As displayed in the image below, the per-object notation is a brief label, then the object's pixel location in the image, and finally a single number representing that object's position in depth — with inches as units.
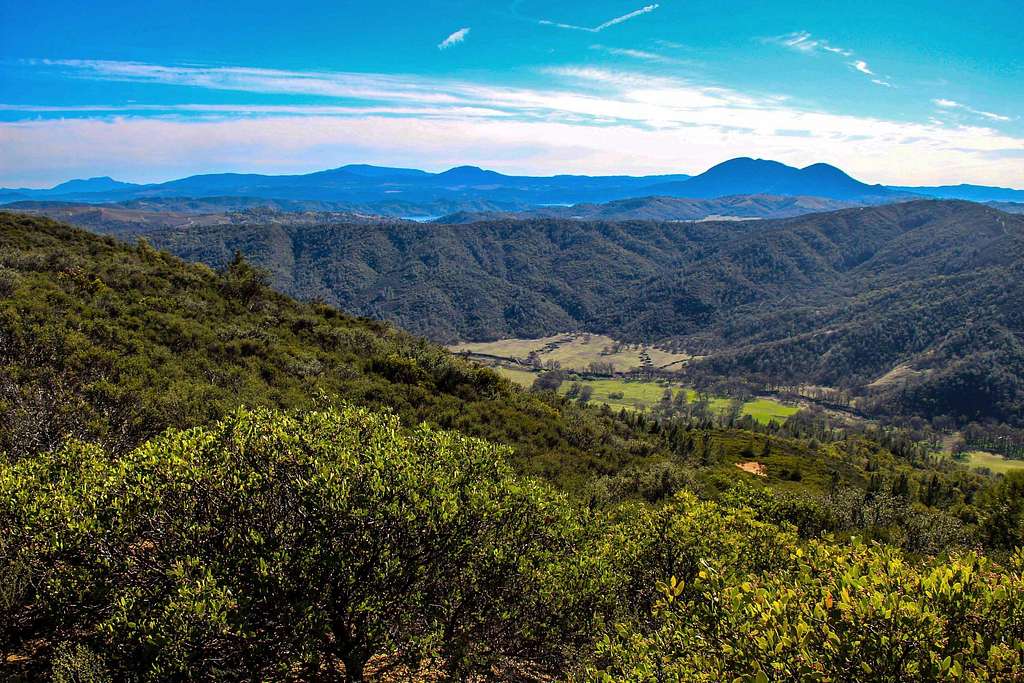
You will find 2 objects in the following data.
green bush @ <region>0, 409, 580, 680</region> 350.3
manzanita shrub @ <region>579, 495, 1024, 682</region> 238.4
